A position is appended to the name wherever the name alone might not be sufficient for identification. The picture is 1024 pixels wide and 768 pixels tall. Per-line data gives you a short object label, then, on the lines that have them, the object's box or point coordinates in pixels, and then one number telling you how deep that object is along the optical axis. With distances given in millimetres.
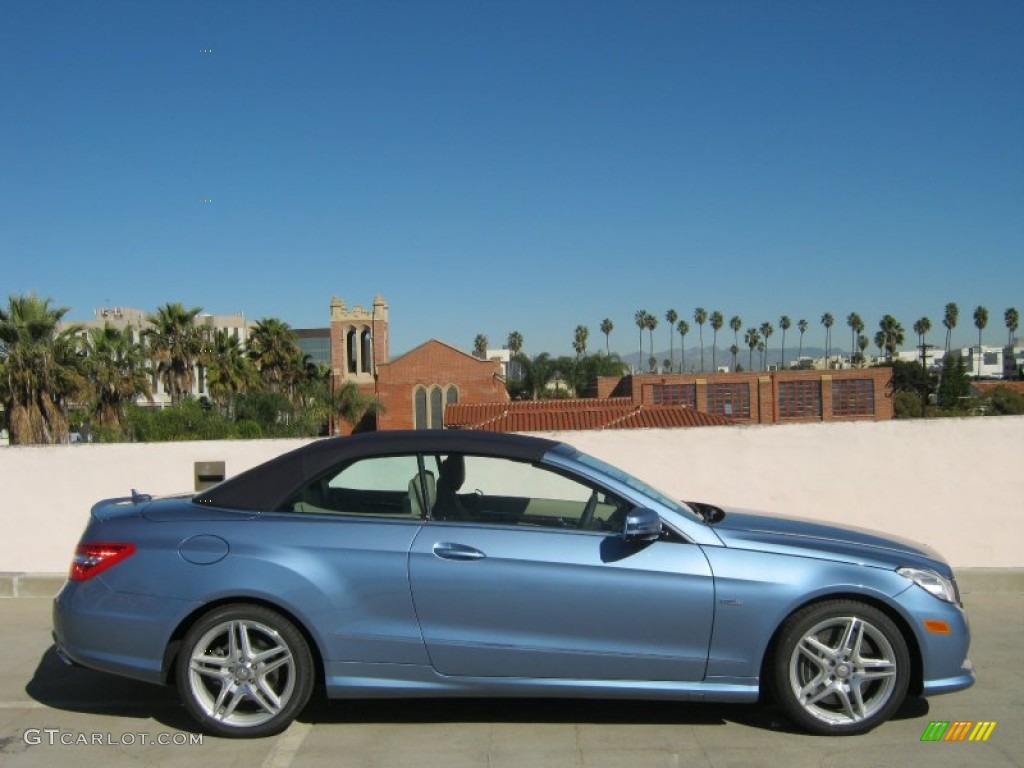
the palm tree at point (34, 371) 32281
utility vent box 8125
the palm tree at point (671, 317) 173750
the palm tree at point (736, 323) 167750
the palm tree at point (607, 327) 157625
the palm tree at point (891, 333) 119062
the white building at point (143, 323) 53912
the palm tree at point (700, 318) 164500
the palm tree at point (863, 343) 158875
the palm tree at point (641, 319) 165875
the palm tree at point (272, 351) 58969
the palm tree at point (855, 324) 148125
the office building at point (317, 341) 143500
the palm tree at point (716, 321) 164500
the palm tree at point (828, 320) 165125
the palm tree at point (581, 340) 147025
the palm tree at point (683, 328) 174500
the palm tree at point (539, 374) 96062
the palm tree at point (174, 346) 50406
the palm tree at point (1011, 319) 131250
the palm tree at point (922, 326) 132750
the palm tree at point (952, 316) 135875
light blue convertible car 4348
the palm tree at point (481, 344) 149750
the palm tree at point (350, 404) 60469
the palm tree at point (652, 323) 165250
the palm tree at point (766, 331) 173750
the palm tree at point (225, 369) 52125
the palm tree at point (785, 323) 173125
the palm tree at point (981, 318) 135875
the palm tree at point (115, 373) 42062
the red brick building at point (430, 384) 73438
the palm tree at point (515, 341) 147000
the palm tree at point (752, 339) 173125
